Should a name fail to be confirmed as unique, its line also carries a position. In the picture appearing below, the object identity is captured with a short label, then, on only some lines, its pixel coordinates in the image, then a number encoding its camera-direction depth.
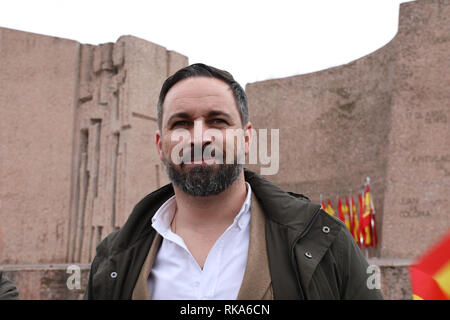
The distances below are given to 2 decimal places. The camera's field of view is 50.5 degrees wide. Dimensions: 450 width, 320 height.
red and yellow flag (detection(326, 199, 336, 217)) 12.44
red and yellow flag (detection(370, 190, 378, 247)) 11.63
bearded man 1.50
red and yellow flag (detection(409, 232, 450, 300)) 1.17
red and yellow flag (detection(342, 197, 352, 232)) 12.42
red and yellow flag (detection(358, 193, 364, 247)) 11.81
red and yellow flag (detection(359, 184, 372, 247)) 11.73
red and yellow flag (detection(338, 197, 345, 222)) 12.39
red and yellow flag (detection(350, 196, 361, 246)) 12.14
